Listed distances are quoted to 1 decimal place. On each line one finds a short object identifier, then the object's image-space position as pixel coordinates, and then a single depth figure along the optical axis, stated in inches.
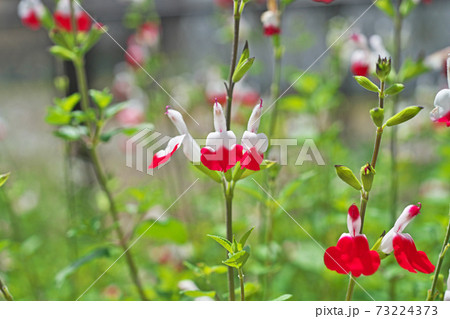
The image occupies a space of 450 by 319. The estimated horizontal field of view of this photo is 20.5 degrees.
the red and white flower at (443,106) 17.0
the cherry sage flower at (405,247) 17.1
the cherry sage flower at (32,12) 23.1
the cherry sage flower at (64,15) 22.4
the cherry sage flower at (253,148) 17.1
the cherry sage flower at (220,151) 17.1
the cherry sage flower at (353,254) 17.0
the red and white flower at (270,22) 21.1
